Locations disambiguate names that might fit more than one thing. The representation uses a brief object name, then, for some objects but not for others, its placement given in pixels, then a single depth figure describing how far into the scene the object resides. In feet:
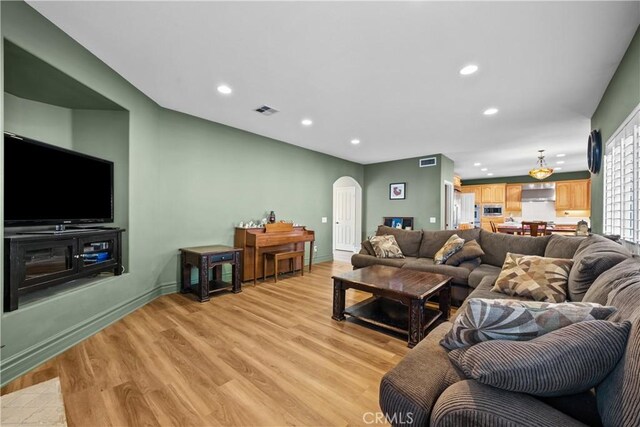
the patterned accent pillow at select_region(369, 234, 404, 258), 13.29
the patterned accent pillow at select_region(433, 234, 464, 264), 11.46
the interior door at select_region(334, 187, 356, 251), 23.71
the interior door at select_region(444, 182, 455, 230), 20.90
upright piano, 13.53
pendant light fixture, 19.65
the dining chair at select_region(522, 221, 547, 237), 17.18
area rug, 4.72
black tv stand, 5.99
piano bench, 14.06
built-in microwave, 29.27
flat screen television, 6.45
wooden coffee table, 7.47
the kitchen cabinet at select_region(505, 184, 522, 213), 28.73
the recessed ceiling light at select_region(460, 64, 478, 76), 7.93
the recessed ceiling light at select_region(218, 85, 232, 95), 9.52
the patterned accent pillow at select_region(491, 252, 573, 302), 6.84
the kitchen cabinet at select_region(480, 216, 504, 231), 29.19
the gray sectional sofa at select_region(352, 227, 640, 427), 2.27
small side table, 10.83
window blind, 6.59
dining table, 20.77
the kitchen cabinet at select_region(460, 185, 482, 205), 30.67
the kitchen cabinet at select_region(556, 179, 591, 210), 25.40
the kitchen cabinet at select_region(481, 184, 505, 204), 29.32
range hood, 26.78
